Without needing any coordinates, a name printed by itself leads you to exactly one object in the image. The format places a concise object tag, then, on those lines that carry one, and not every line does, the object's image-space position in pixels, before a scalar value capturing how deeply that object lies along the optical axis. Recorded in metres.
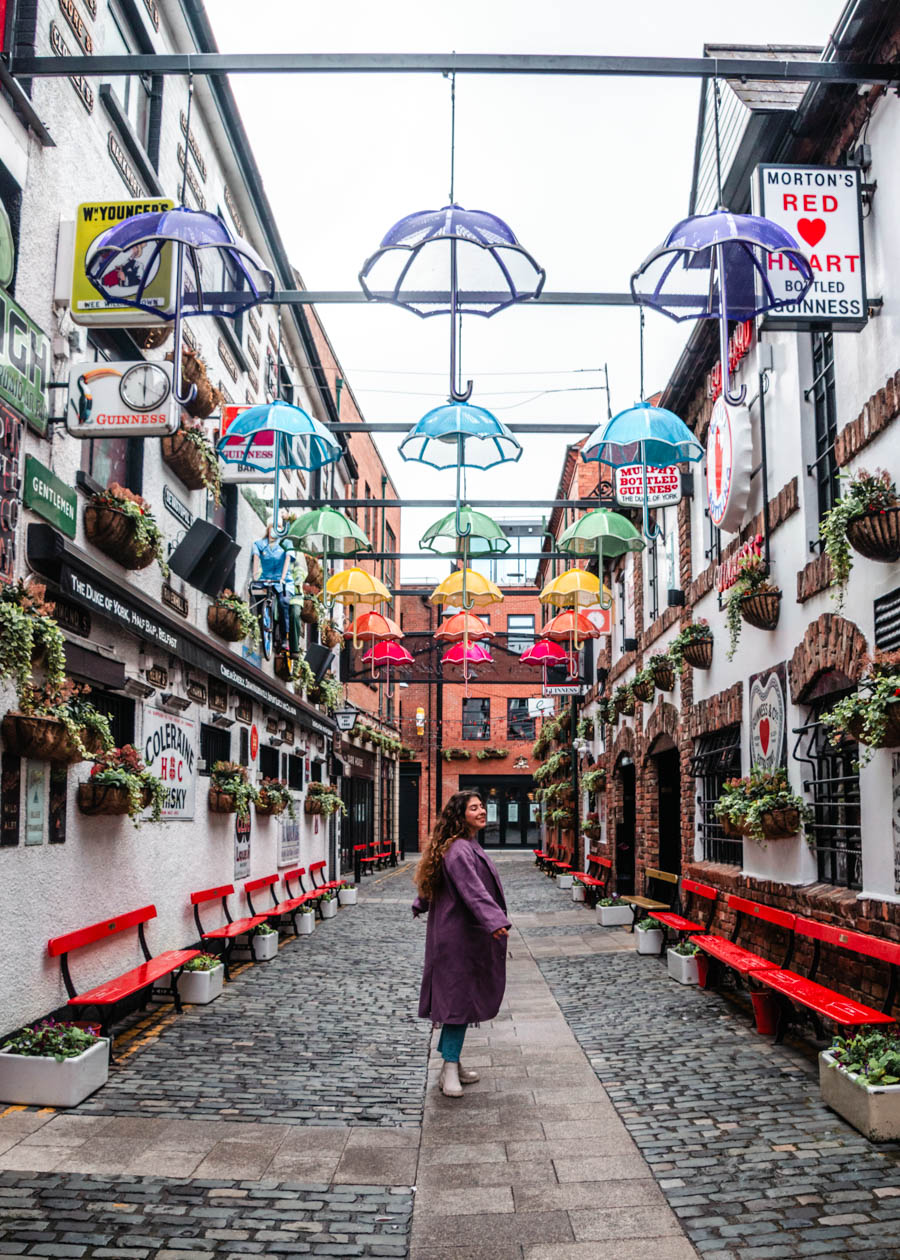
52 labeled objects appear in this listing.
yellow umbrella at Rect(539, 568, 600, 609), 15.35
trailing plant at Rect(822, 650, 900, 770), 5.84
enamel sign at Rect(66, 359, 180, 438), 7.42
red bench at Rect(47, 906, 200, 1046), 7.21
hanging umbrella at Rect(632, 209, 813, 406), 6.31
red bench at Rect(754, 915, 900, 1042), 6.22
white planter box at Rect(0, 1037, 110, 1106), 6.04
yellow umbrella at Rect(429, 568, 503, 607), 14.91
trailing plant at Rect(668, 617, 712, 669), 11.69
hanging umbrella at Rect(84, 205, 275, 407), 6.56
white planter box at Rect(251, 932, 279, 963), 11.97
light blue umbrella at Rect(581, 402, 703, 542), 9.43
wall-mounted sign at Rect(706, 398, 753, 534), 9.70
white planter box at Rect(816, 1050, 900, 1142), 5.32
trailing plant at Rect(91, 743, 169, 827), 7.98
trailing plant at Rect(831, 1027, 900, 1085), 5.43
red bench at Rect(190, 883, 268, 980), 11.16
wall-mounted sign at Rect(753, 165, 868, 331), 6.90
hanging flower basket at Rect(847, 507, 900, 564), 6.24
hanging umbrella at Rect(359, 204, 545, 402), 7.53
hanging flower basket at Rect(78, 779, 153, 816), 7.88
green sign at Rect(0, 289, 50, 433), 6.63
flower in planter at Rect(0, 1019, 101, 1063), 6.18
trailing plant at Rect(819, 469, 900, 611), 6.32
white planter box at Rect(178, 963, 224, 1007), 9.28
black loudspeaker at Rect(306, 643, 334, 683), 18.61
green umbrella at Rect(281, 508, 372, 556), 13.26
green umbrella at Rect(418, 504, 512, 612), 12.86
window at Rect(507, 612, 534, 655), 45.09
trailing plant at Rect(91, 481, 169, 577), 8.13
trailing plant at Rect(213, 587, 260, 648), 12.18
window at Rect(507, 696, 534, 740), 43.03
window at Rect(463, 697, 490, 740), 43.09
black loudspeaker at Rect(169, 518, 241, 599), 10.70
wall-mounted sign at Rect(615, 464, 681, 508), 11.84
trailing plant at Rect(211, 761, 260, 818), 12.10
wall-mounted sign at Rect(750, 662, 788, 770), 9.12
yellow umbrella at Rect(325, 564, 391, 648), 15.40
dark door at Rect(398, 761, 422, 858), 42.84
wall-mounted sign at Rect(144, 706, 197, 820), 9.94
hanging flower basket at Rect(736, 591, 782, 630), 9.04
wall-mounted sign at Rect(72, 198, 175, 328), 7.36
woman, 6.37
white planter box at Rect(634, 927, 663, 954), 12.38
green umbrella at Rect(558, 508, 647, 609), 13.07
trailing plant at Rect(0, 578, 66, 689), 6.02
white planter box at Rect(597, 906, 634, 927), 15.65
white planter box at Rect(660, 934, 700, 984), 10.12
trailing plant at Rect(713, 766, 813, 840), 8.49
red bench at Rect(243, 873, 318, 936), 13.73
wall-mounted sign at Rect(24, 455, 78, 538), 6.97
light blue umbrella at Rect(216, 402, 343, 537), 9.66
